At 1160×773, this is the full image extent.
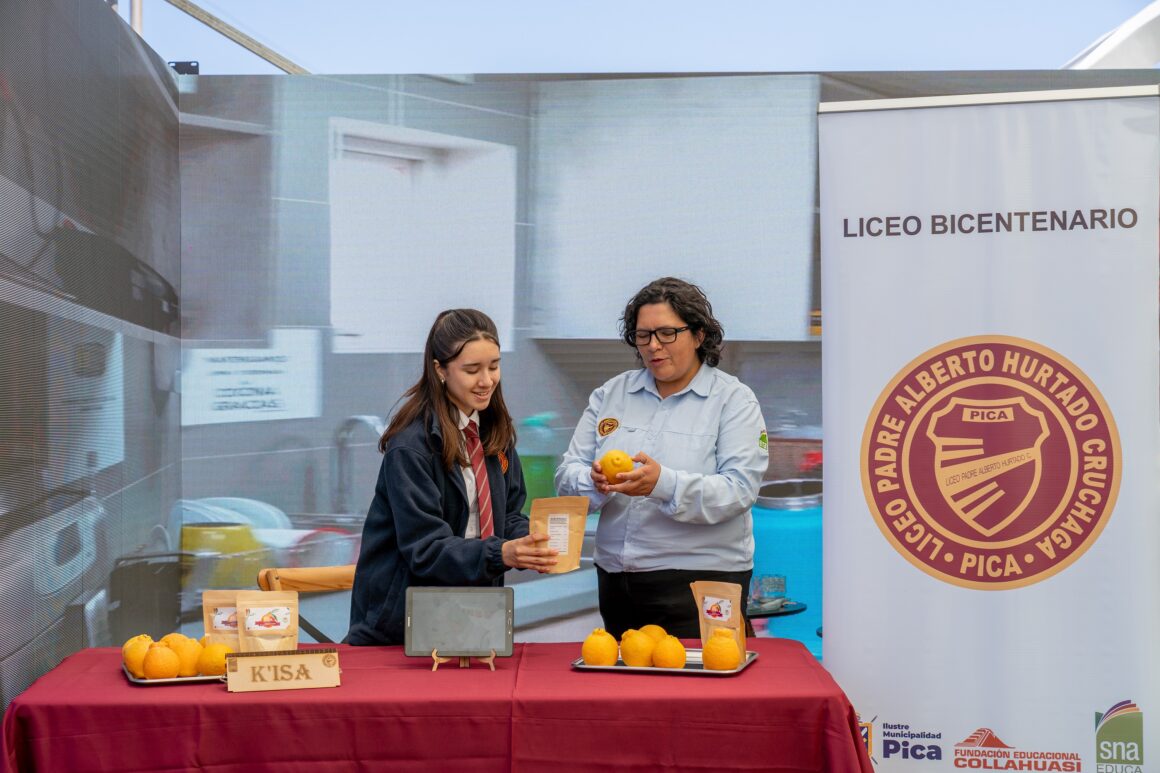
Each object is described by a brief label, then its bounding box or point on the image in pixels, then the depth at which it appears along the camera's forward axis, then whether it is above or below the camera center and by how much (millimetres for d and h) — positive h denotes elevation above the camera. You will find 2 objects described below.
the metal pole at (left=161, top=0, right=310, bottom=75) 3912 +1288
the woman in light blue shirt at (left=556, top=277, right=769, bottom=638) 2580 -189
